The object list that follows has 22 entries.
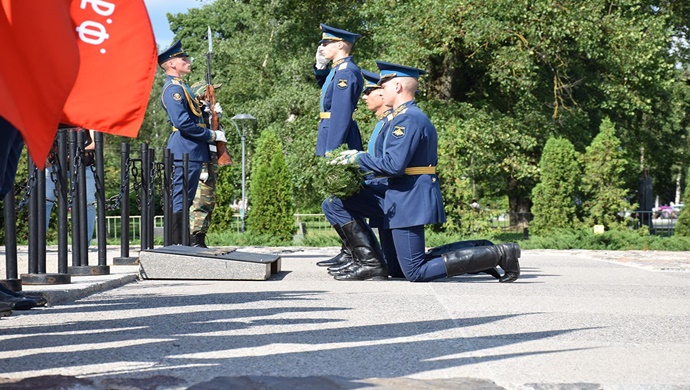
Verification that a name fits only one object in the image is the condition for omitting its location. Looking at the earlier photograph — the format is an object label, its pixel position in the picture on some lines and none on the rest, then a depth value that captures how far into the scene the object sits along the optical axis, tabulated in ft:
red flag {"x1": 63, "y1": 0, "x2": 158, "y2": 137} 15.38
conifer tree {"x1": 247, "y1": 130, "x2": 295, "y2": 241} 65.10
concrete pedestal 30.81
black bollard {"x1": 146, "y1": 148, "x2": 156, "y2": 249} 37.04
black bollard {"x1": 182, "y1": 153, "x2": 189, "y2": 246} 39.55
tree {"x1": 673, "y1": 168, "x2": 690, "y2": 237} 66.54
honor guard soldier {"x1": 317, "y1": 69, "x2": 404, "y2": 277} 29.89
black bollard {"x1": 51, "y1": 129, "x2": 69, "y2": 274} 28.66
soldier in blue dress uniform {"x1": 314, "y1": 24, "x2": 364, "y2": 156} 31.76
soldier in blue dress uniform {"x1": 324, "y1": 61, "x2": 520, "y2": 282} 28.14
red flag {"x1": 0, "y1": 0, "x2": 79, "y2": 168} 12.89
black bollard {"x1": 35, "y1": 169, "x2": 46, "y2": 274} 26.96
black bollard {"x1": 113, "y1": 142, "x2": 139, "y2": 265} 35.35
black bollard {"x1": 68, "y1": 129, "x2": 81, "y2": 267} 30.25
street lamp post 116.88
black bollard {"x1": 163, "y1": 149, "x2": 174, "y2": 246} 38.24
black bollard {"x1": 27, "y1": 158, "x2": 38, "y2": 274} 26.96
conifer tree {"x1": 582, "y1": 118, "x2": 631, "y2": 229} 70.33
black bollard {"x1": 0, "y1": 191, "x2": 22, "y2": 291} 24.52
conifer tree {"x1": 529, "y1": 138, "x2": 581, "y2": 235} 69.97
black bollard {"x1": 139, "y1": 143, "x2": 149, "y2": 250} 36.14
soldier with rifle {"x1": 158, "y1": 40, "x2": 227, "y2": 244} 39.60
